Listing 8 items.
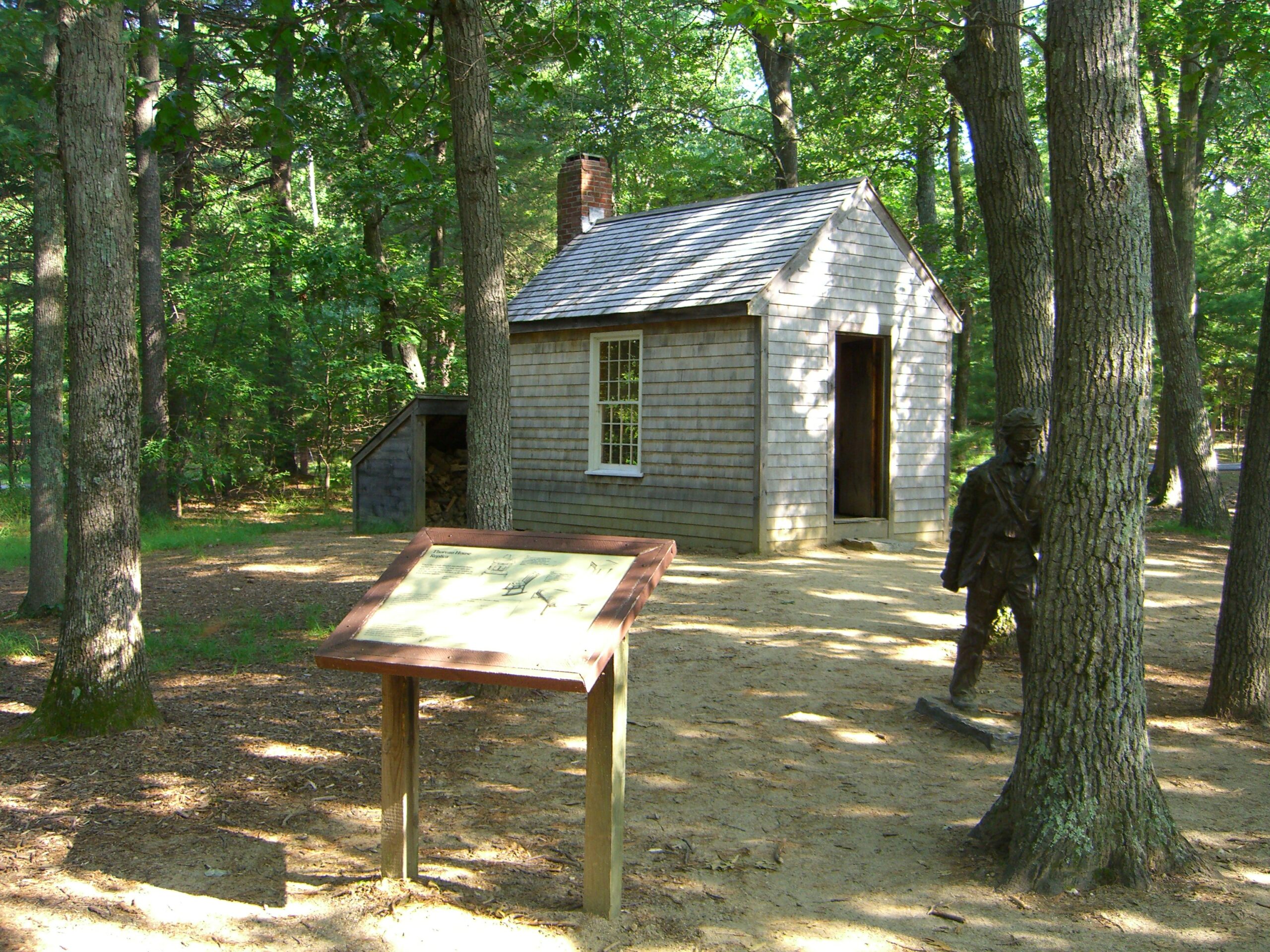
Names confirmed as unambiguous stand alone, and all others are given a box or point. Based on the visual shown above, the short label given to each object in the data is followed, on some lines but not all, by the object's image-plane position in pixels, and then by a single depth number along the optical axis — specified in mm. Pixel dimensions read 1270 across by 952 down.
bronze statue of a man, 6289
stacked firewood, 16719
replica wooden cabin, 12828
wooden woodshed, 15547
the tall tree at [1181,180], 16234
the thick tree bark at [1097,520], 4023
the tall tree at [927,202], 22142
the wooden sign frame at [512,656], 3375
